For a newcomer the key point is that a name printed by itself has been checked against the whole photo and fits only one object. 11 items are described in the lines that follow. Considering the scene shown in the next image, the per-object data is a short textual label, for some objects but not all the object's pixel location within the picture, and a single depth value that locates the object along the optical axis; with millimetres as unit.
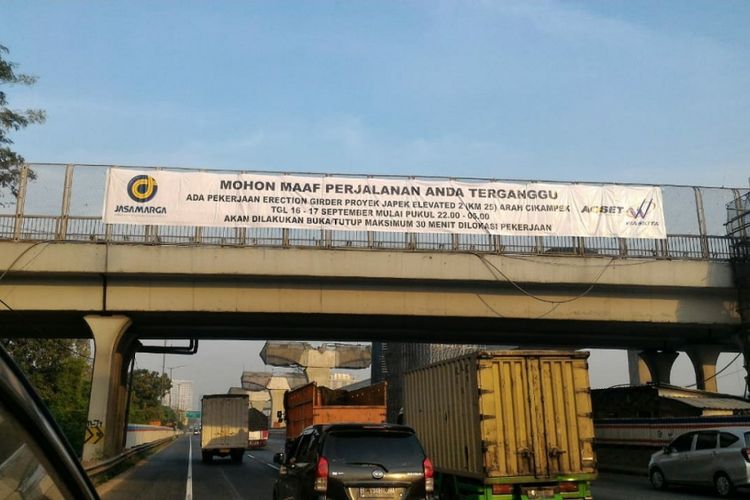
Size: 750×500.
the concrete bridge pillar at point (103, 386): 22359
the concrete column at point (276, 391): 87750
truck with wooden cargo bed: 21000
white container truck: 33125
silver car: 14828
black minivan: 8266
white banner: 21484
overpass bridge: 21531
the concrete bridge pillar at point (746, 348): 23859
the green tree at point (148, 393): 97488
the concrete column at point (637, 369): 39125
